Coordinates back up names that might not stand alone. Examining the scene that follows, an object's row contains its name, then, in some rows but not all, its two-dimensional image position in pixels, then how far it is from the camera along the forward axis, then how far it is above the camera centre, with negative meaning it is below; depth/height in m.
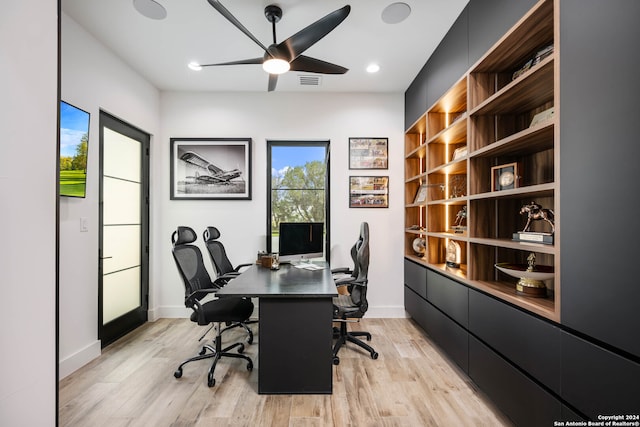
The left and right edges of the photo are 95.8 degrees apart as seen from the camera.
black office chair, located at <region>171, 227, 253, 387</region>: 2.33 -0.76
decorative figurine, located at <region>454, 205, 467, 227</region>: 2.71 -0.01
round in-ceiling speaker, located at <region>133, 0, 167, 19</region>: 2.28 +1.68
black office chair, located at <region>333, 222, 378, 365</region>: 2.62 -0.80
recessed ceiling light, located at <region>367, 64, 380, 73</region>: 3.21 +1.67
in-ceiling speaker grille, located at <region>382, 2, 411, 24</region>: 2.28 +1.66
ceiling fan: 1.88 +1.26
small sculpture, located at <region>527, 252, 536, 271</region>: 1.72 -0.28
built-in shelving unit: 1.58 +0.45
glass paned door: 2.99 -0.16
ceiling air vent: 3.44 +1.66
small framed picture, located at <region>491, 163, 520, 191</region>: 1.87 +0.26
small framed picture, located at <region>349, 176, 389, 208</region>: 3.91 +0.32
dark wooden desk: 2.07 -0.91
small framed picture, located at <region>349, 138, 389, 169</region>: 3.91 +0.84
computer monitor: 3.28 -0.29
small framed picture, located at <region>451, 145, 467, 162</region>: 2.51 +0.58
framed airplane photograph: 3.87 +0.65
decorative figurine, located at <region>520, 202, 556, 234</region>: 1.63 +0.02
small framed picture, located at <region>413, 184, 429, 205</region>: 3.25 +0.25
